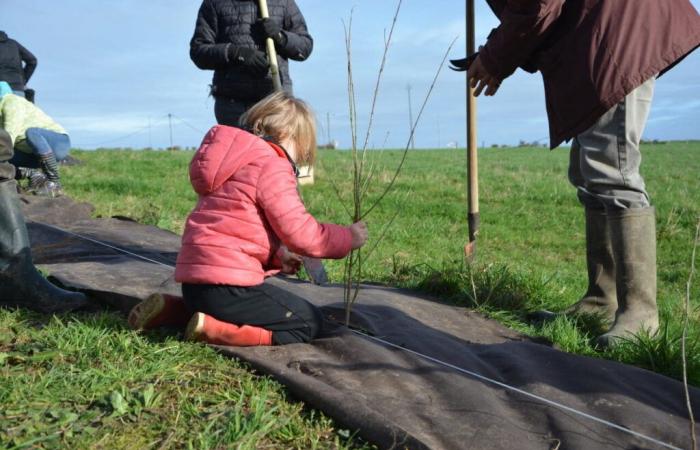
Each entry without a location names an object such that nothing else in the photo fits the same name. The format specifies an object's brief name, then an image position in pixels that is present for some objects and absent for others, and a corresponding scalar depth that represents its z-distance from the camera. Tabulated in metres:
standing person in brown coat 2.95
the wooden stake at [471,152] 4.13
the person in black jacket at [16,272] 3.11
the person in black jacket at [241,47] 4.86
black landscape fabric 2.13
